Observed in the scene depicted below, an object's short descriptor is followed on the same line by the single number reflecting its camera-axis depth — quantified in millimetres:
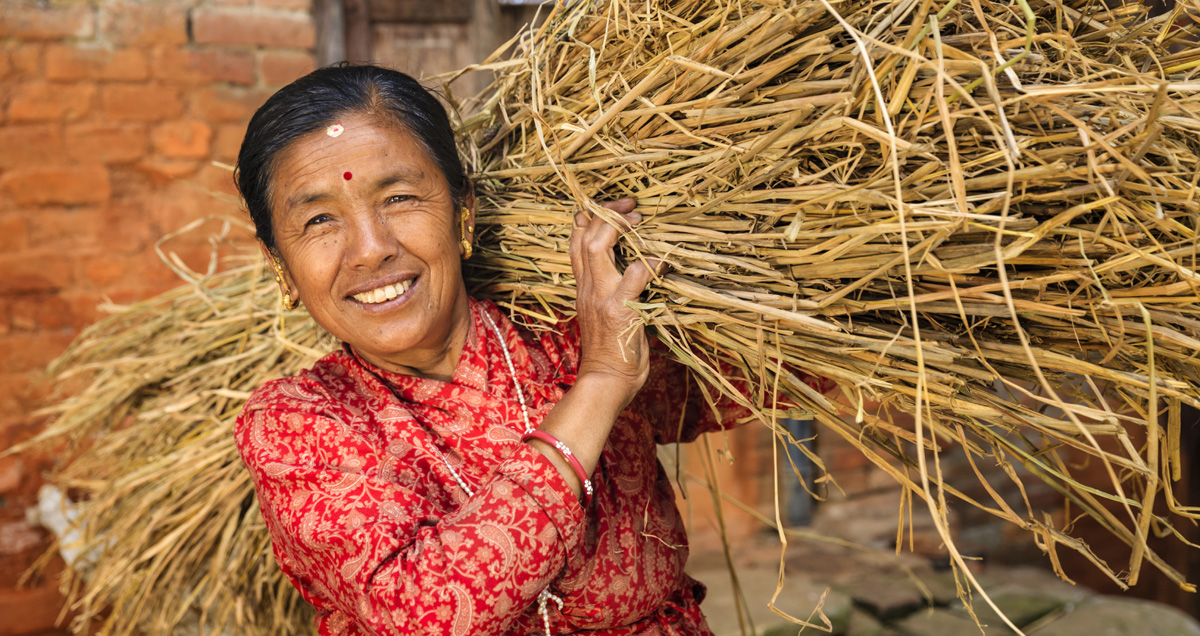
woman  1175
